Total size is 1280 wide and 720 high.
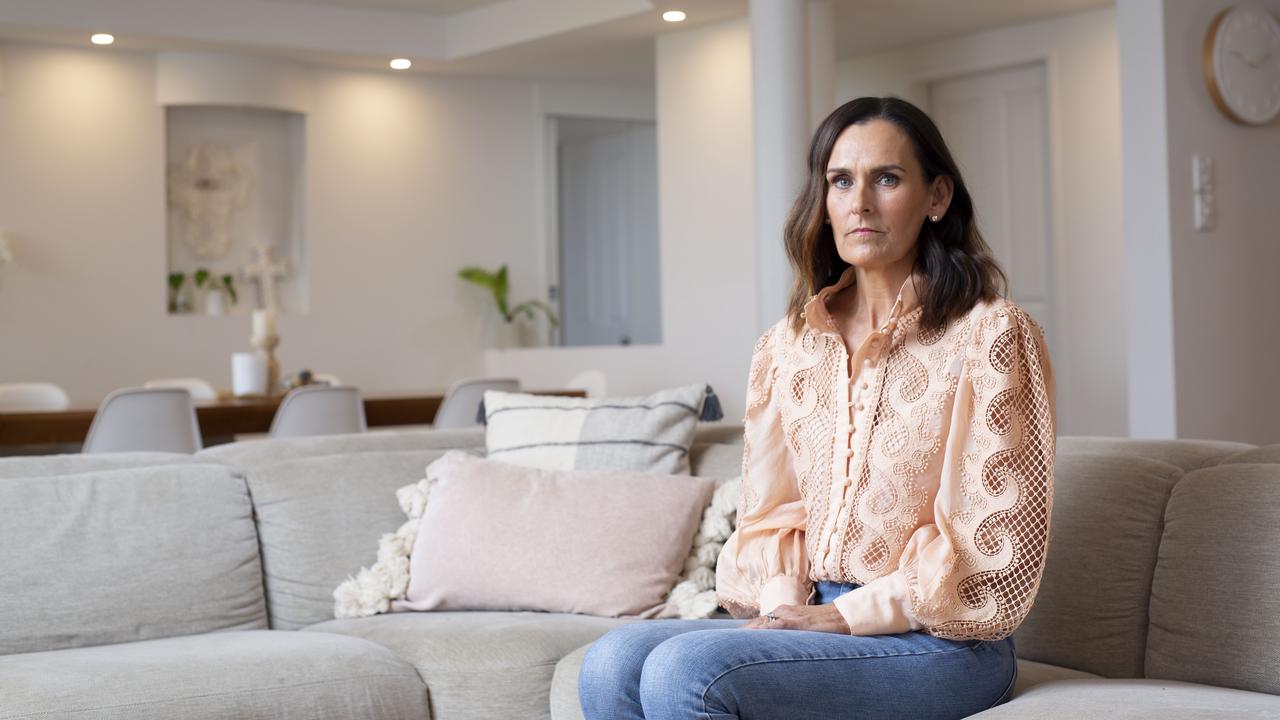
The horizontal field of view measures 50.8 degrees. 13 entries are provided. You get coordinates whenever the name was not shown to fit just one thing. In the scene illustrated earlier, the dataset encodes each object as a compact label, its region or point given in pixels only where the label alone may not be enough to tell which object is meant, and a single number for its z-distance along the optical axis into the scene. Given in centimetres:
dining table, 436
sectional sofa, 195
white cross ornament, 770
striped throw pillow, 281
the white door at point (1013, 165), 676
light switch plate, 449
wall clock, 452
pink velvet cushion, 258
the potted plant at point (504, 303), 807
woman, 163
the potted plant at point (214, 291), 749
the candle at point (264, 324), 535
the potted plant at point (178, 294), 738
